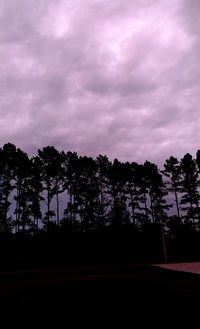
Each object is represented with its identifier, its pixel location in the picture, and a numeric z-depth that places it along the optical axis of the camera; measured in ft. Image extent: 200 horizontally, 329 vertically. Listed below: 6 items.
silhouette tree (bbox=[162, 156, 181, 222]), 176.45
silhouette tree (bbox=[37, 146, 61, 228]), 153.99
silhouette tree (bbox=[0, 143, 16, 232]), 143.50
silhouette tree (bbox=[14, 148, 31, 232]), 148.15
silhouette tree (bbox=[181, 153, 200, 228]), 171.73
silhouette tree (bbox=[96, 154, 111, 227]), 163.73
